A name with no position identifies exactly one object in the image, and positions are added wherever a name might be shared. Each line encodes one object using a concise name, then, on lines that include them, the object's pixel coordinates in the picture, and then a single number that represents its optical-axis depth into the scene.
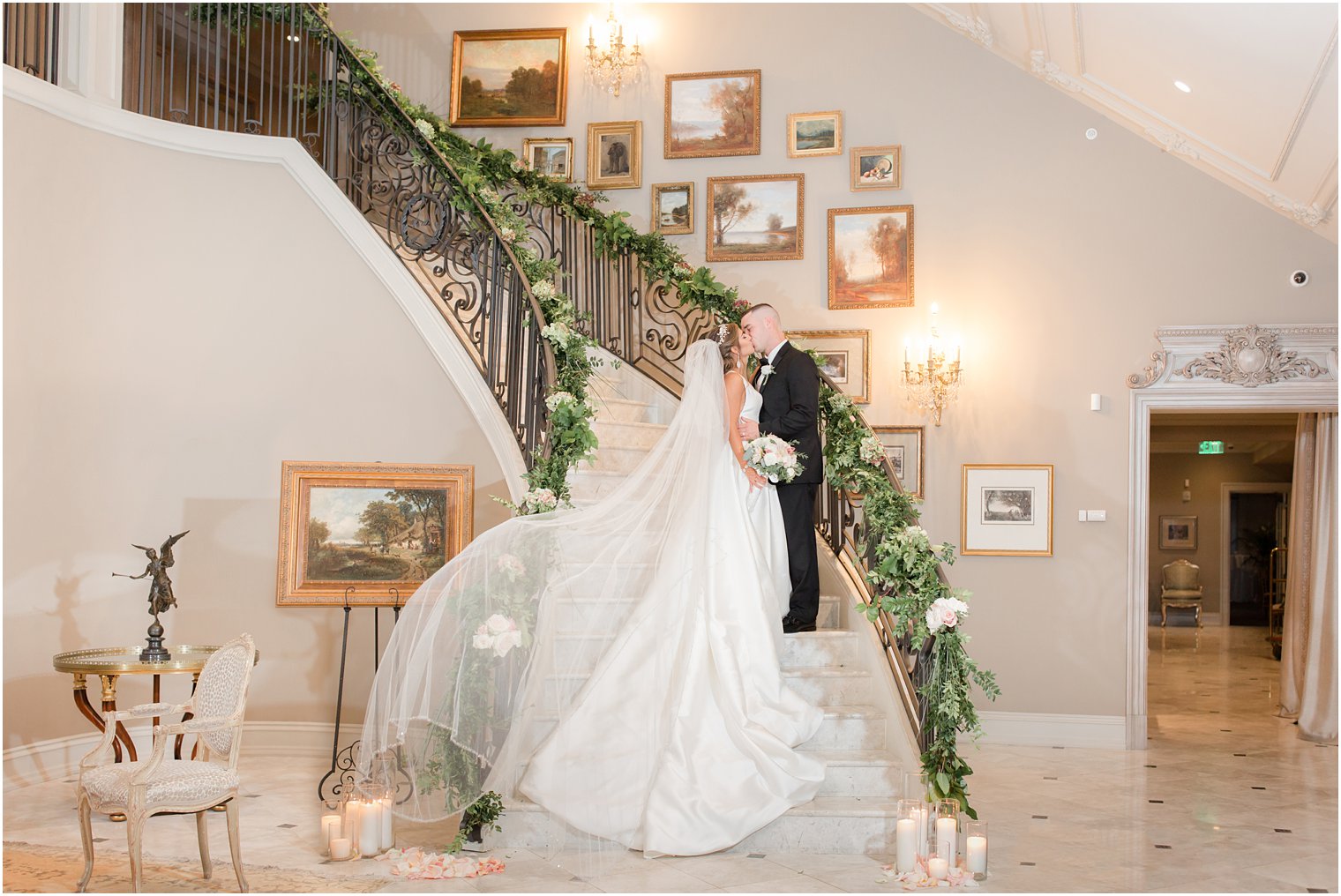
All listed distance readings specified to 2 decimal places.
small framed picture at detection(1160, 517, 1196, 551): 19.50
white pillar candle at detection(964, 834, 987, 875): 4.69
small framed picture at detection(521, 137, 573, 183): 9.59
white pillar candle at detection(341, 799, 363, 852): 4.92
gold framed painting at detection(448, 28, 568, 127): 9.69
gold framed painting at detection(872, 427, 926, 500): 8.73
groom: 5.91
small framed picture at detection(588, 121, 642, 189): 9.47
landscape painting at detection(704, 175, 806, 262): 9.14
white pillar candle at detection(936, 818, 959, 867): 4.69
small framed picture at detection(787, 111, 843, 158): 9.10
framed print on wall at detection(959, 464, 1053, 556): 8.55
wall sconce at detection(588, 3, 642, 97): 9.41
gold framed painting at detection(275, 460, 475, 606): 7.37
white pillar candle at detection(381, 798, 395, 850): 4.98
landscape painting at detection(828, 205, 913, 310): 8.89
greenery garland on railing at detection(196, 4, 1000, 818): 5.02
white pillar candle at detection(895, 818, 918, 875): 4.67
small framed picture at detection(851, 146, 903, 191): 8.94
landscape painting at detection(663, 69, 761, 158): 9.29
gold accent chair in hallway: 18.47
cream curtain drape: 8.80
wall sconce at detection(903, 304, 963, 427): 8.62
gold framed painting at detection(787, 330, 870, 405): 8.88
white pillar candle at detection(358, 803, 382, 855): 4.92
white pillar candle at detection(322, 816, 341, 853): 4.91
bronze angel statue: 6.00
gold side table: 5.55
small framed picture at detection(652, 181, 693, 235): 9.34
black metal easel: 5.40
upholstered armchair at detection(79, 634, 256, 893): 4.36
